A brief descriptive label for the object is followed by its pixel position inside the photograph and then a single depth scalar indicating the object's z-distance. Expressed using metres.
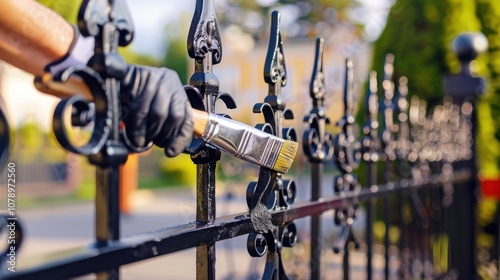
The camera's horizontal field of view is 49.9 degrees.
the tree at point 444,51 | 5.32
